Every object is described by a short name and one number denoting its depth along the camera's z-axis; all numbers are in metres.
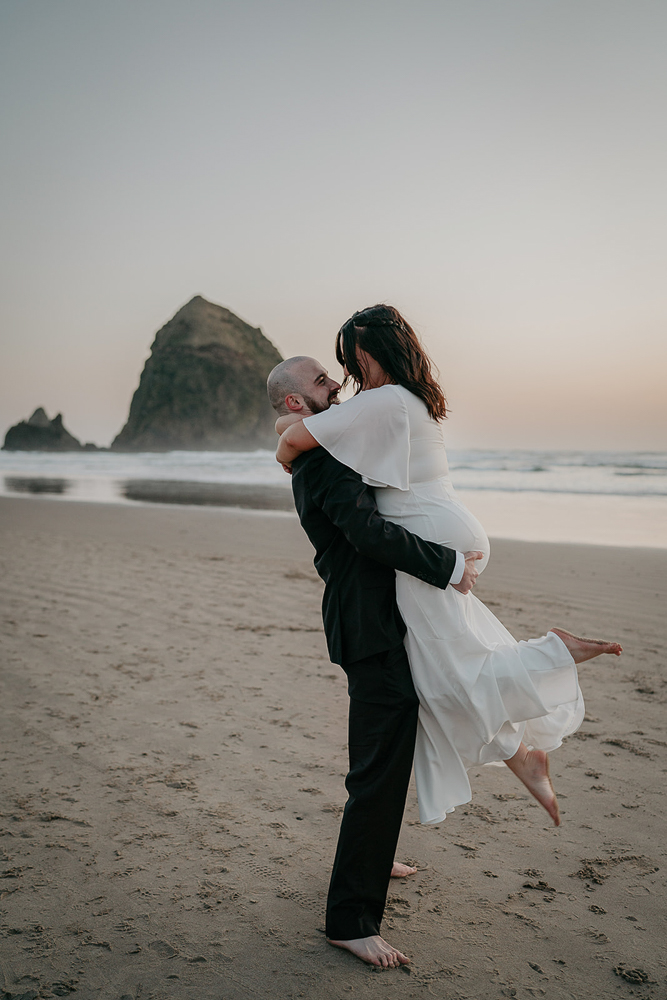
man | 2.09
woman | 2.03
